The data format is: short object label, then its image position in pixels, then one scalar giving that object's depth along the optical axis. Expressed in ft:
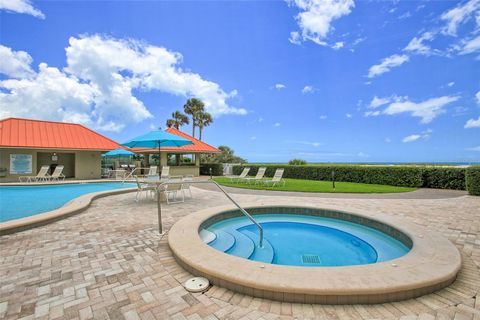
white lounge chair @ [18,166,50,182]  50.03
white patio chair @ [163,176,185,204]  27.09
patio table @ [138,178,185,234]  24.04
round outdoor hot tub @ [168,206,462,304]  8.31
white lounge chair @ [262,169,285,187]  43.45
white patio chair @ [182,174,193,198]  24.03
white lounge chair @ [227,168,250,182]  53.45
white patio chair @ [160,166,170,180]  52.95
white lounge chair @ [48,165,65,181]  51.42
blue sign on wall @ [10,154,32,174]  52.85
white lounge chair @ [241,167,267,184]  50.09
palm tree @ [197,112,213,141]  117.50
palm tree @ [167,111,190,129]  123.65
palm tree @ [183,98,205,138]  117.60
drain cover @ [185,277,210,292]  8.96
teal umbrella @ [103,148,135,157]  57.10
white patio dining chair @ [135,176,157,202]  28.22
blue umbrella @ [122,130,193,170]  27.48
